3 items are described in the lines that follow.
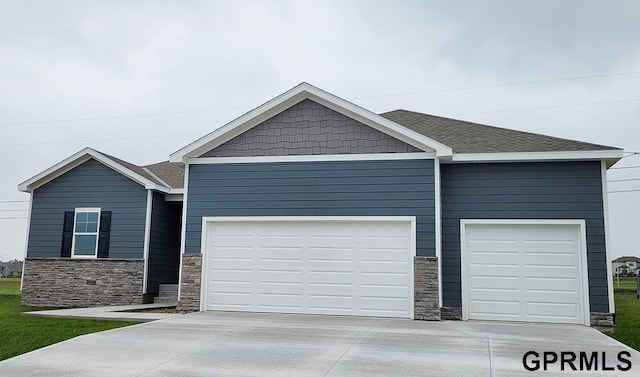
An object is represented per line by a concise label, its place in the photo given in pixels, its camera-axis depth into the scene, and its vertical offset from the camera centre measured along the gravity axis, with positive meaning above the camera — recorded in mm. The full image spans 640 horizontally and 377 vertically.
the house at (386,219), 11445 +960
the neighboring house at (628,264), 53625 +736
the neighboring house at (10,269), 43812 -1034
